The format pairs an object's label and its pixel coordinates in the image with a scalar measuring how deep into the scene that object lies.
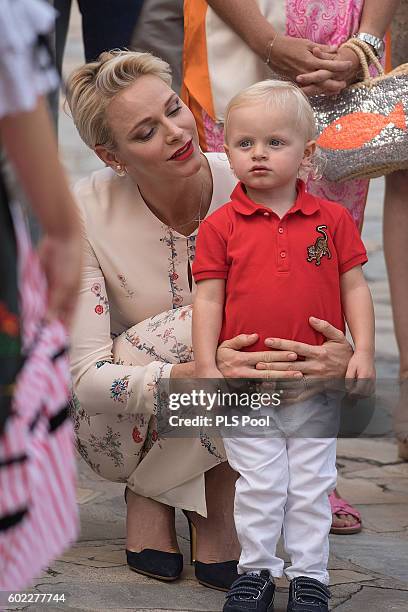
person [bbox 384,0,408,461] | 4.15
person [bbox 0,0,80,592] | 2.50
